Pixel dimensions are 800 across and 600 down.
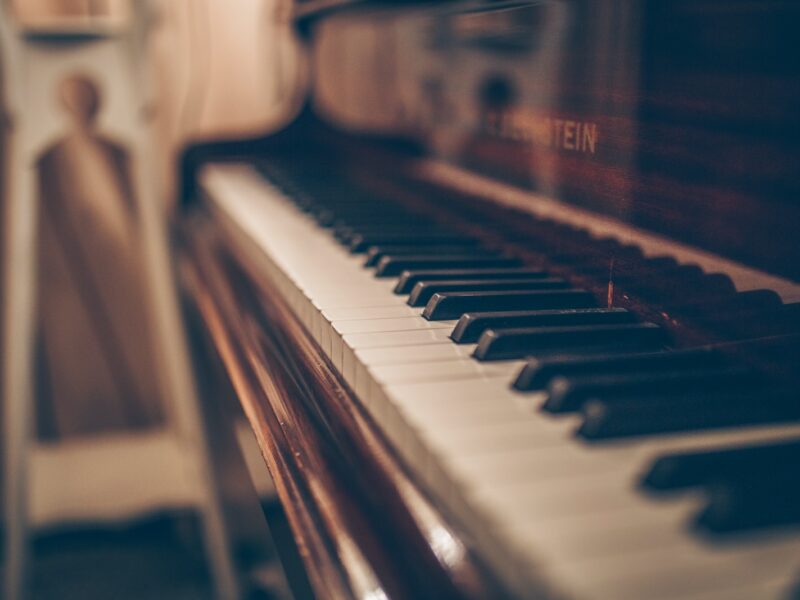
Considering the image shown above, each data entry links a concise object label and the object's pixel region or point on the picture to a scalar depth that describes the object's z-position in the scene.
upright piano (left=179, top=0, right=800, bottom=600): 0.40
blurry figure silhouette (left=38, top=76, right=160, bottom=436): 2.00
